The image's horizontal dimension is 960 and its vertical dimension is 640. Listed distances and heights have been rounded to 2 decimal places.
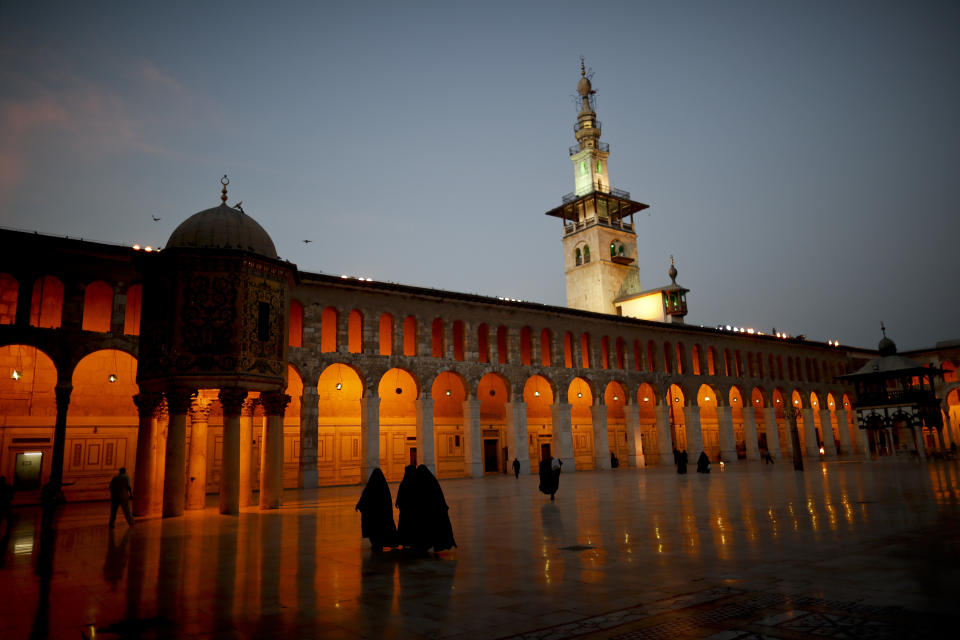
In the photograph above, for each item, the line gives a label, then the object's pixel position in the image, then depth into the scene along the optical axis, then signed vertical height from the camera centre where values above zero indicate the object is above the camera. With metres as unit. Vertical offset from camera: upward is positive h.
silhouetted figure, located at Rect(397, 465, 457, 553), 8.70 -0.95
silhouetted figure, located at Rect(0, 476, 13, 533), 14.15 -0.78
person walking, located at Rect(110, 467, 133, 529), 13.59 -0.69
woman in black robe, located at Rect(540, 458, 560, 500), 16.85 -1.02
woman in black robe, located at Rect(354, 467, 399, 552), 9.30 -0.98
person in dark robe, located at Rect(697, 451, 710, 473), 27.08 -1.31
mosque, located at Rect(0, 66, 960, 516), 16.48 +3.59
